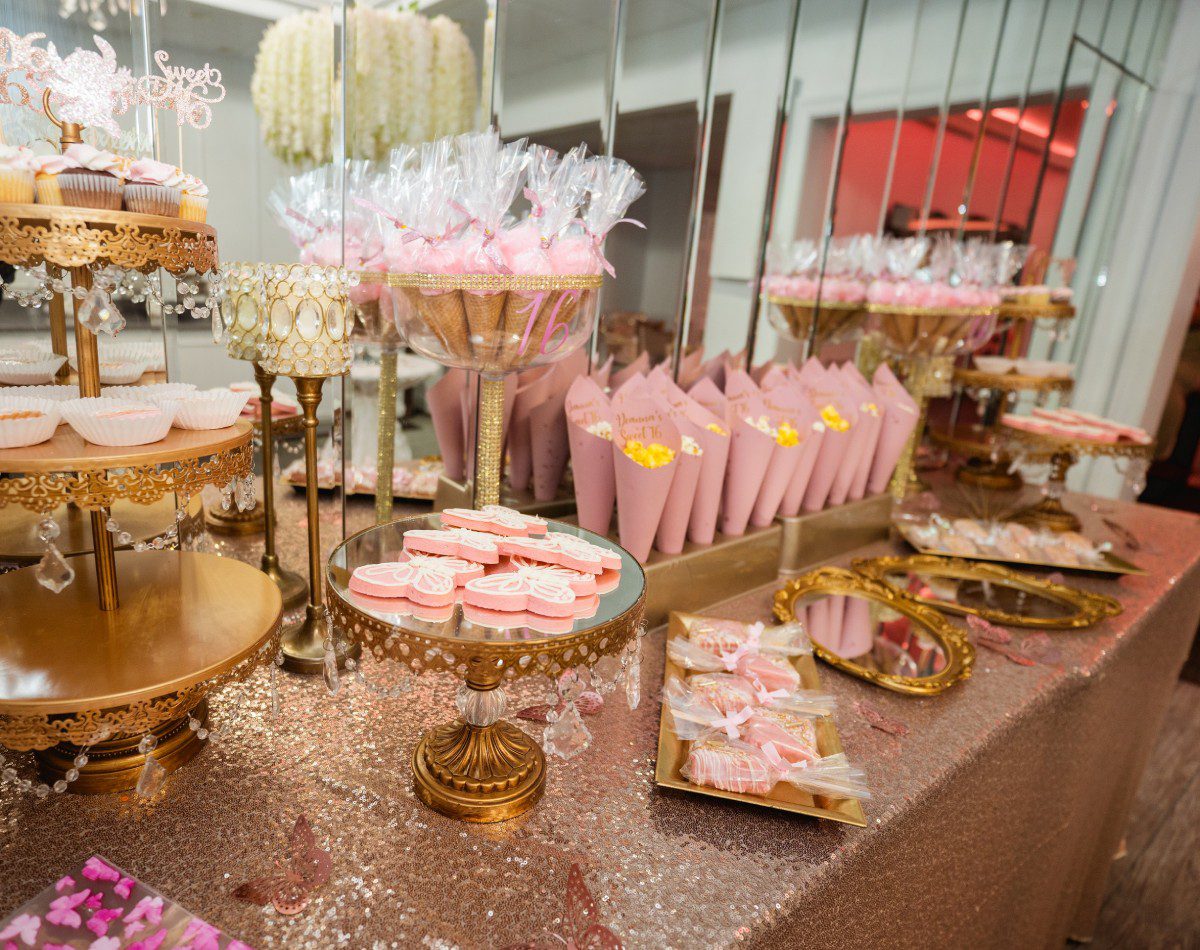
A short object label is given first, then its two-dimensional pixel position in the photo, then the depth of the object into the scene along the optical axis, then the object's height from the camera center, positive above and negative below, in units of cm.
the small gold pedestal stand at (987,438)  206 -36
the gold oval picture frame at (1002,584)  127 -48
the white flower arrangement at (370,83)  109 +26
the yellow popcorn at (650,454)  105 -23
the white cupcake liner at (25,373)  89 -17
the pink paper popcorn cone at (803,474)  136 -31
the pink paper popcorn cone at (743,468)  123 -28
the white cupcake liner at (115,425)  62 -15
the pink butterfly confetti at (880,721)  92 -50
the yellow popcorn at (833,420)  143 -21
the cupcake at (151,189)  63 +4
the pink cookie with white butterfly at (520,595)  64 -27
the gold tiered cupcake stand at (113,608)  59 -36
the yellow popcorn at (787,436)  130 -23
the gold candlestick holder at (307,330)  77 -8
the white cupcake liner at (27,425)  59 -15
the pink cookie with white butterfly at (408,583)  64 -27
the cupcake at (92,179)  60 +4
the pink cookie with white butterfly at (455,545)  72 -26
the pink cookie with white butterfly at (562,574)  68 -27
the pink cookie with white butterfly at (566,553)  72 -26
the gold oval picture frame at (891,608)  102 -48
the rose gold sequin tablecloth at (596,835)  62 -51
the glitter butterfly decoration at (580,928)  57 -49
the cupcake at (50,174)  60 +4
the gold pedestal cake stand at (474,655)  60 -30
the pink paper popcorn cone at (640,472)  104 -25
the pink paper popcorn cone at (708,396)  127 -17
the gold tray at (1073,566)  150 -46
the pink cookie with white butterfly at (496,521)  77 -25
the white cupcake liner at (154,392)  73 -15
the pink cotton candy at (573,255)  87 +3
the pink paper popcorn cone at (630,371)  139 -16
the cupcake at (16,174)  59 +4
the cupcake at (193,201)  68 +4
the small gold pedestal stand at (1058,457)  179 -31
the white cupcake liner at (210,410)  69 -15
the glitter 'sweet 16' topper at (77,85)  63 +13
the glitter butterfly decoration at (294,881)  60 -50
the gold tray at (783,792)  72 -48
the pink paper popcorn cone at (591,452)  109 -24
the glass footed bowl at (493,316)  86 -5
